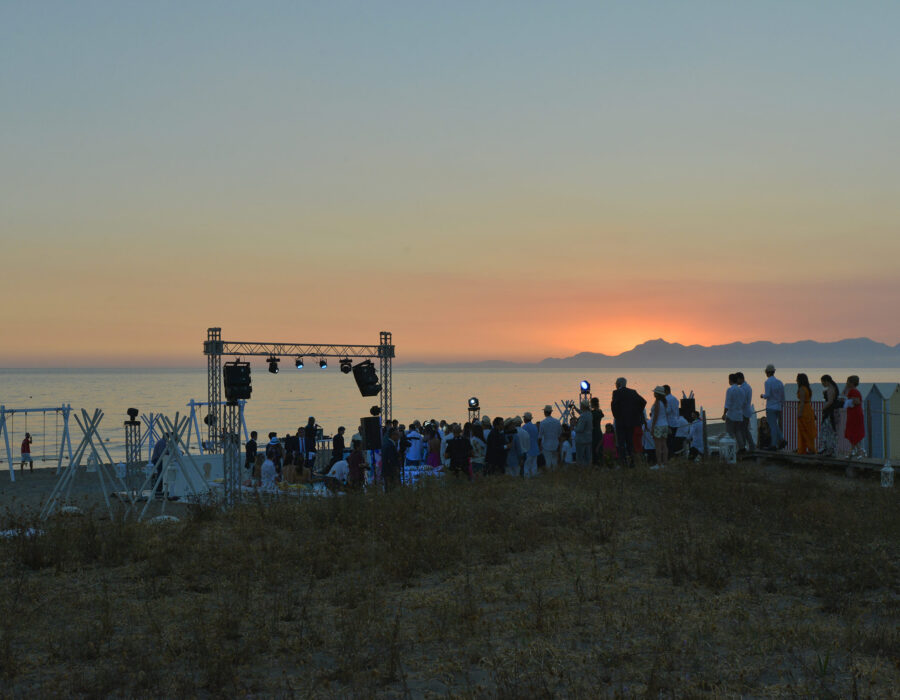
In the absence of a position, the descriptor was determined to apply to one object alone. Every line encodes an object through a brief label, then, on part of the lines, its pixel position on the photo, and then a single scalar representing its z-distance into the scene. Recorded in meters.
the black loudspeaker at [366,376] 25.44
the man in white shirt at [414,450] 20.83
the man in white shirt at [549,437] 16.83
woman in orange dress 16.08
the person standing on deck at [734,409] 15.74
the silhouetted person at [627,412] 15.23
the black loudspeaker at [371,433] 16.12
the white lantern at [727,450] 15.38
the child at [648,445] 16.58
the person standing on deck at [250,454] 22.28
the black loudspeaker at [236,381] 17.20
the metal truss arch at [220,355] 24.75
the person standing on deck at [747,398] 15.86
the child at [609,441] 17.65
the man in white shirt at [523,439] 16.62
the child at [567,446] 18.44
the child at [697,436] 18.09
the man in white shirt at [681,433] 17.88
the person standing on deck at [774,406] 15.61
